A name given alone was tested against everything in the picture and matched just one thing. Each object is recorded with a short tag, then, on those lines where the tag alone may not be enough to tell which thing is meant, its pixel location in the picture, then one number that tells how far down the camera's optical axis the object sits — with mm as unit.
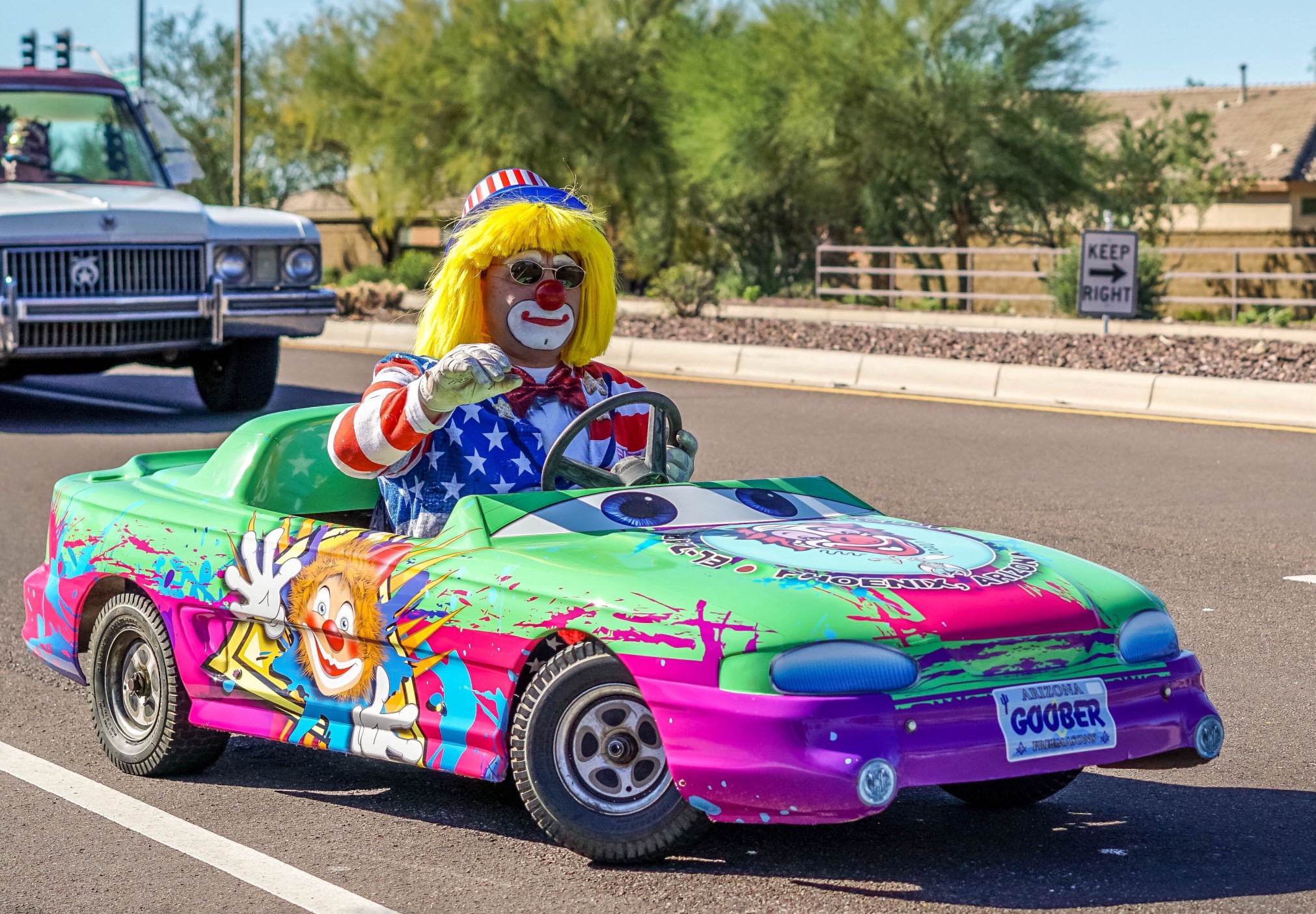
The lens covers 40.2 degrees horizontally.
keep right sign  18109
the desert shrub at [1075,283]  24344
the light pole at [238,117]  32062
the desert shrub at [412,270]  35156
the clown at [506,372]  4453
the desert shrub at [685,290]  22406
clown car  3516
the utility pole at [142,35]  39438
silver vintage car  11992
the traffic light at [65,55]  15186
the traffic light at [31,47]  17712
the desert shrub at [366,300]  23578
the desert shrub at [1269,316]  25438
